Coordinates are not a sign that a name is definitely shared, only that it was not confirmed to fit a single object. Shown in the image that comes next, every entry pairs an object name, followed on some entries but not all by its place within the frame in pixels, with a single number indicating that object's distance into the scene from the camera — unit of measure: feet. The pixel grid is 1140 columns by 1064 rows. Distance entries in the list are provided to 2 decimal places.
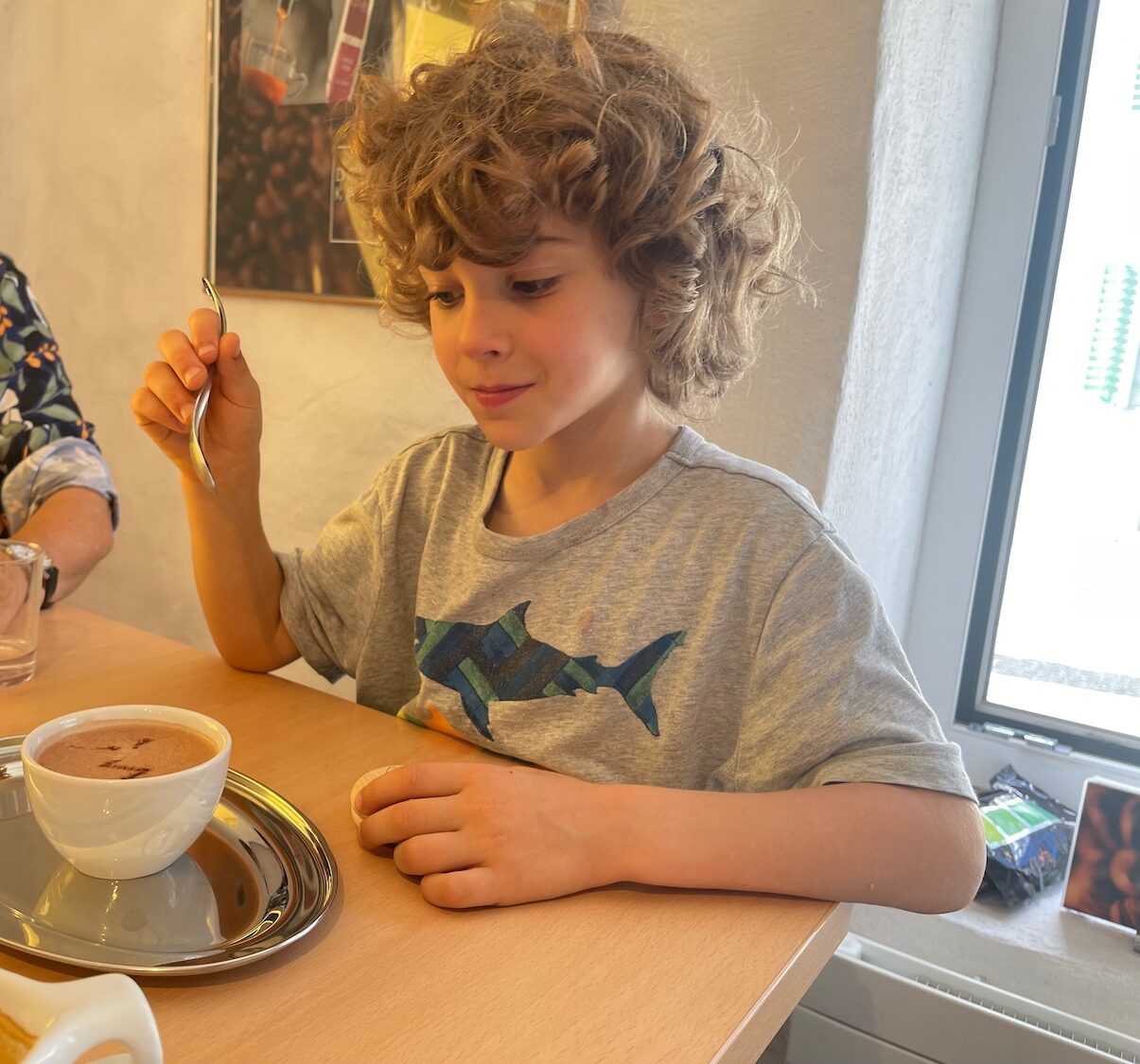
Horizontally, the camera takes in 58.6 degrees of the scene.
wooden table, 1.48
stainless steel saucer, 1.55
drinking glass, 2.63
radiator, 3.78
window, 4.17
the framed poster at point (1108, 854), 4.01
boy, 2.07
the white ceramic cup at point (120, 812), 1.62
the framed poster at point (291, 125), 5.39
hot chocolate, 1.73
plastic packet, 4.17
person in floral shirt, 3.68
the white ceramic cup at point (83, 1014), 1.02
